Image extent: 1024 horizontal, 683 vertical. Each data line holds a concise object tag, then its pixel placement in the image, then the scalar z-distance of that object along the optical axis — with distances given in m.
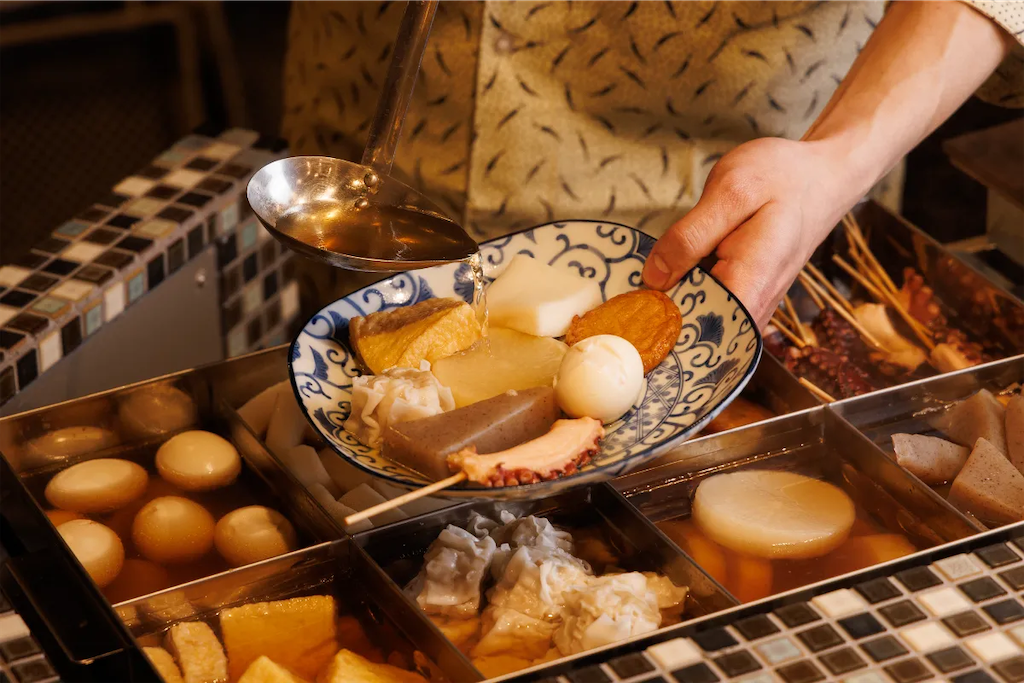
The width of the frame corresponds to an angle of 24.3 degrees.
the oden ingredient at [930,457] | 1.26
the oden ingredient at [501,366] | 1.27
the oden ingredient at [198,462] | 1.27
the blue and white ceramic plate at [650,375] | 1.20
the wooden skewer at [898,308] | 1.43
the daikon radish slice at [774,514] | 1.22
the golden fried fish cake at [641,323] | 1.29
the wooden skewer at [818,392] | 1.32
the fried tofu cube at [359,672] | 1.15
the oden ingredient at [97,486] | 1.25
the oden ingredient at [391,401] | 1.23
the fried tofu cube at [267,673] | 1.15
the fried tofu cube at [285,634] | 1.18
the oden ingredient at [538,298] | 1.31
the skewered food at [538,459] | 1.17
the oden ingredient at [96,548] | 1.21
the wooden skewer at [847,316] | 1.42
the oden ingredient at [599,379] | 1.24
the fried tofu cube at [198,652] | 1.16
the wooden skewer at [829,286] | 1.45
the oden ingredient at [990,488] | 1.23
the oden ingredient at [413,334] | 1.28
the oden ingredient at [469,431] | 1.19
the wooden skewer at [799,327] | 1.41
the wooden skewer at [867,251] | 1.46
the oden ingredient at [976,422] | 1.28
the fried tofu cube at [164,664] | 1.16
